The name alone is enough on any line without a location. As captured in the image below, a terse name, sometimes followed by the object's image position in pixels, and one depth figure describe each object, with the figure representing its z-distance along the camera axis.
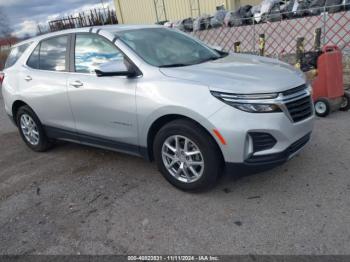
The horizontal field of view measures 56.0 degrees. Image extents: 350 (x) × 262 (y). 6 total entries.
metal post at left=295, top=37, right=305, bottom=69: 5.98
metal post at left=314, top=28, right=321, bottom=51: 7.16
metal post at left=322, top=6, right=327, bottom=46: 9.25
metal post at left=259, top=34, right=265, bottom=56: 9.00
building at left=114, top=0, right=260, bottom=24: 15.06
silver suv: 2.88
